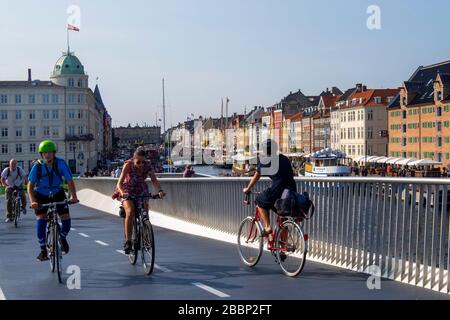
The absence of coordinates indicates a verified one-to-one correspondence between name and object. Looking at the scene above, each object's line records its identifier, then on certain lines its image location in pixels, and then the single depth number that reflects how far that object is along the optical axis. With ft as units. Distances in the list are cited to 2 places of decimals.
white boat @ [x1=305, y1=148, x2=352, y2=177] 256.73
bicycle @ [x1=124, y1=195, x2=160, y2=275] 32.30
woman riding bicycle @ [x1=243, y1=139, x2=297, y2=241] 32.45
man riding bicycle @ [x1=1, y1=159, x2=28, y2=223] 65.26
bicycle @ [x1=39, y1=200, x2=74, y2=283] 30.22
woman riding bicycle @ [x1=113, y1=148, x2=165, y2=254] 34.24
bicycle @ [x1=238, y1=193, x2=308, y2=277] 30.63
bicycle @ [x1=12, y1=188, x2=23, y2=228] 63.48
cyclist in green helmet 31.14
